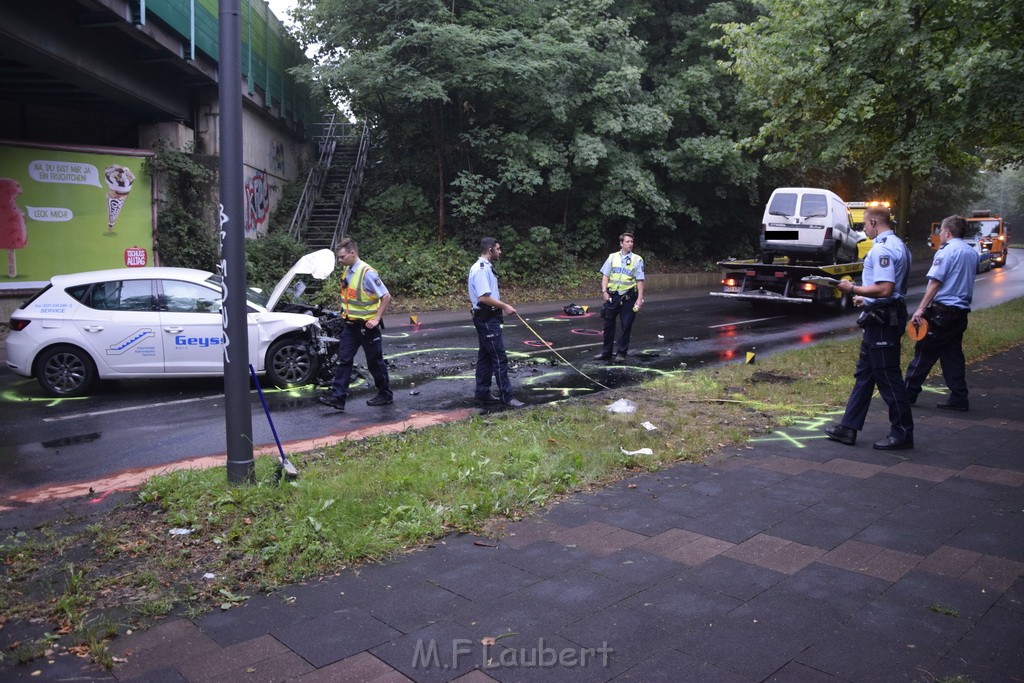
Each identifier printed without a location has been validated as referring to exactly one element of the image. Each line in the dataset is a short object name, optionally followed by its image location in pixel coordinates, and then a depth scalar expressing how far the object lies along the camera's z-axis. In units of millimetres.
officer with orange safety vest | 8594
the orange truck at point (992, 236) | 35812
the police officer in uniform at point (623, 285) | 11508
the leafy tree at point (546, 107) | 20438
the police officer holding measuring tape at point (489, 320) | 8719
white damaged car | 9250
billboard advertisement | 14797
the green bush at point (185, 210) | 17266
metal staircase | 23484
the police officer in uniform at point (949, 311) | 7926
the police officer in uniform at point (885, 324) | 6535
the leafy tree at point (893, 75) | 12641
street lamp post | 5094
